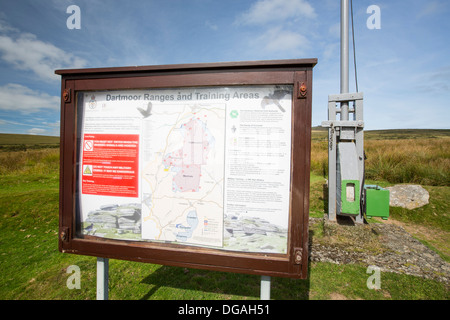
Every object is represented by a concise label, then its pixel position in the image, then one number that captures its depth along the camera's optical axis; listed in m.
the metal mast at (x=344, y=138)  4.23
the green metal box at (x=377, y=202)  3.98
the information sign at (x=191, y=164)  1.68
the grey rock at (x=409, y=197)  5.76
